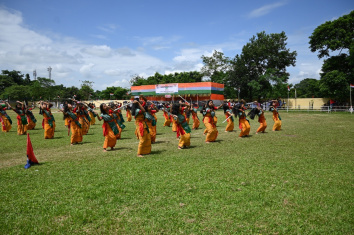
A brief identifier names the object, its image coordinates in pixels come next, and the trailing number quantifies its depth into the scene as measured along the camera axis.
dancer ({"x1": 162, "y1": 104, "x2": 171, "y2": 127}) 18.74
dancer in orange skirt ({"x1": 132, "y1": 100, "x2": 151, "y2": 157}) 8.42
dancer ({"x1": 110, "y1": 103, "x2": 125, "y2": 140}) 12.85
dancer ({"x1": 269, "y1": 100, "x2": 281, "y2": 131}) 14.96
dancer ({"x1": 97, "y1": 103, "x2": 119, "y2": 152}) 9.49
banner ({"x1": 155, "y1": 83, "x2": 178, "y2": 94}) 52.71
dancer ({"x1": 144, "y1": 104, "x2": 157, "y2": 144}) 8.80
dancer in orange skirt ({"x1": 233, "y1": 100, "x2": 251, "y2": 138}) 12.55
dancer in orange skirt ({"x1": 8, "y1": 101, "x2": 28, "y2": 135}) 15.18
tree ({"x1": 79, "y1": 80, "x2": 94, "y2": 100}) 76.56
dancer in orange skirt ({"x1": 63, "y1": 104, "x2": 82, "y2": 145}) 11.29
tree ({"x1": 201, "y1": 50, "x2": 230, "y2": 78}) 61.81
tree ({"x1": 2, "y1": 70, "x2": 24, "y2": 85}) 81.24
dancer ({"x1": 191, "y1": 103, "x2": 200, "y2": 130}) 16.66
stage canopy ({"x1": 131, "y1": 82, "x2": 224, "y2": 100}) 49.50
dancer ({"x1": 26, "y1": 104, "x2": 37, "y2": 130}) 17.02
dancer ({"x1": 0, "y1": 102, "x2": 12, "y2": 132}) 16.58
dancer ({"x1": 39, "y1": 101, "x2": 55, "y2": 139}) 13.13
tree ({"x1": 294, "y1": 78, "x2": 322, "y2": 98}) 58.84
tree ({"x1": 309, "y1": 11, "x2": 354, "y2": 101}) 33.81
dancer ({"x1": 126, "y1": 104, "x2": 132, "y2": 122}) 23.23
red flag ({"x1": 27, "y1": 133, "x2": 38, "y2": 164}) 6.90
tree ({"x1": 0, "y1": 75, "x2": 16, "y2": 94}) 71.31
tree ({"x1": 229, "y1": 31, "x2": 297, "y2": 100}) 45.41
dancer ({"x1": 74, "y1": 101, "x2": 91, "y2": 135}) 13.52
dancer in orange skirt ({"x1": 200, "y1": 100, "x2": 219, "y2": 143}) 11.01
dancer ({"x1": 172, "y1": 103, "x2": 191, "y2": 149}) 9.57
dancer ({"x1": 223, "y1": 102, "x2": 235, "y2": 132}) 14.03
